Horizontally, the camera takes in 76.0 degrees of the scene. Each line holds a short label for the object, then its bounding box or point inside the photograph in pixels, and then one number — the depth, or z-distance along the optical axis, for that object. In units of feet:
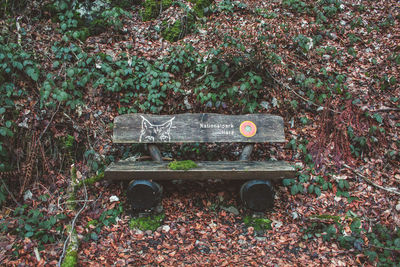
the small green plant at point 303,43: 16.39
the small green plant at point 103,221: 9.90
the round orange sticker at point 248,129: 11.75
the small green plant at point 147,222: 10.56
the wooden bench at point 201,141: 10.20
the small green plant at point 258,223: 10.66
